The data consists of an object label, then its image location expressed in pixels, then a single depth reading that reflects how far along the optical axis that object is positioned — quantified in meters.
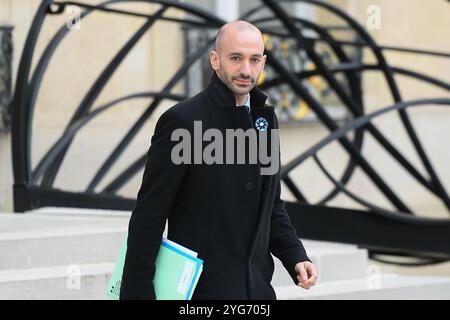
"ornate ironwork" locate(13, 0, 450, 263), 12.37
